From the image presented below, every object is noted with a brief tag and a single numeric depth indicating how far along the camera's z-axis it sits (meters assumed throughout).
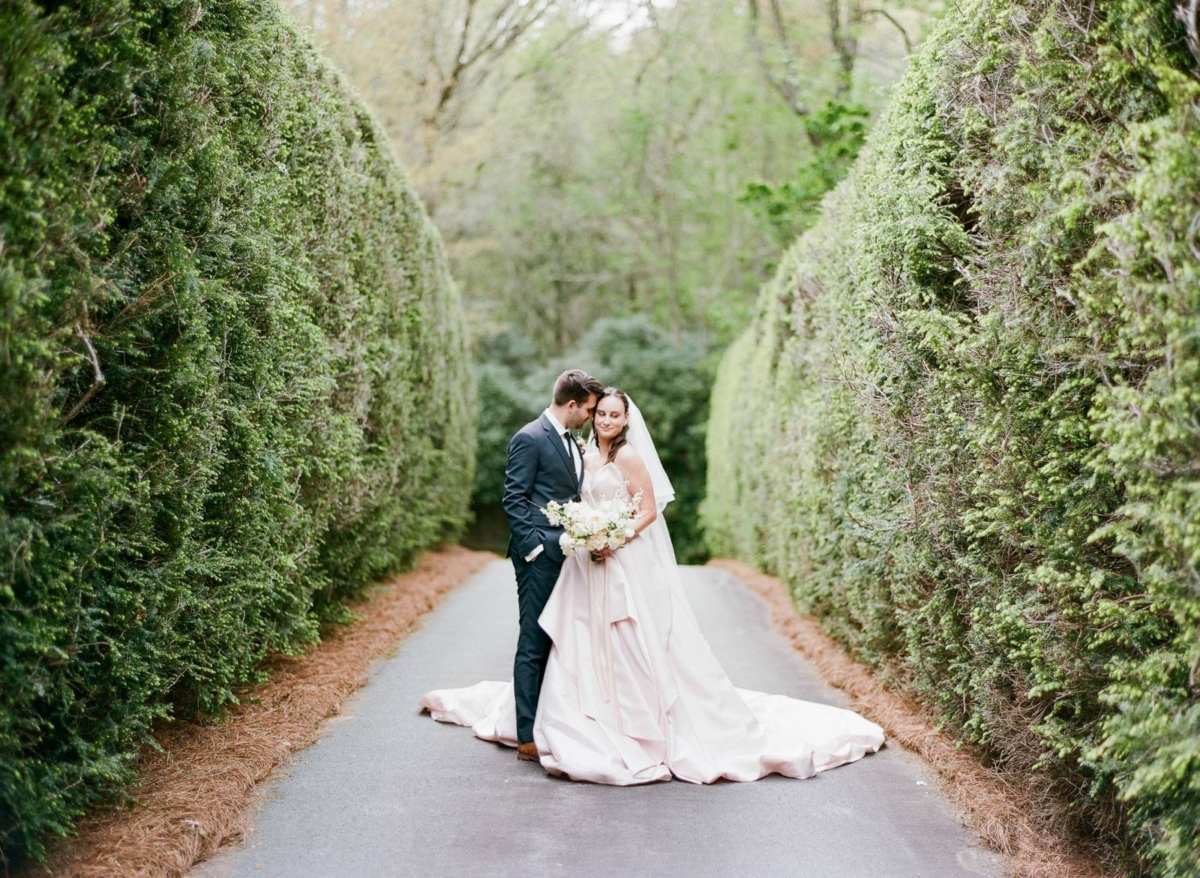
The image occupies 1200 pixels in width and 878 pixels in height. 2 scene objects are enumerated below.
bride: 5.84
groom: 6.28
